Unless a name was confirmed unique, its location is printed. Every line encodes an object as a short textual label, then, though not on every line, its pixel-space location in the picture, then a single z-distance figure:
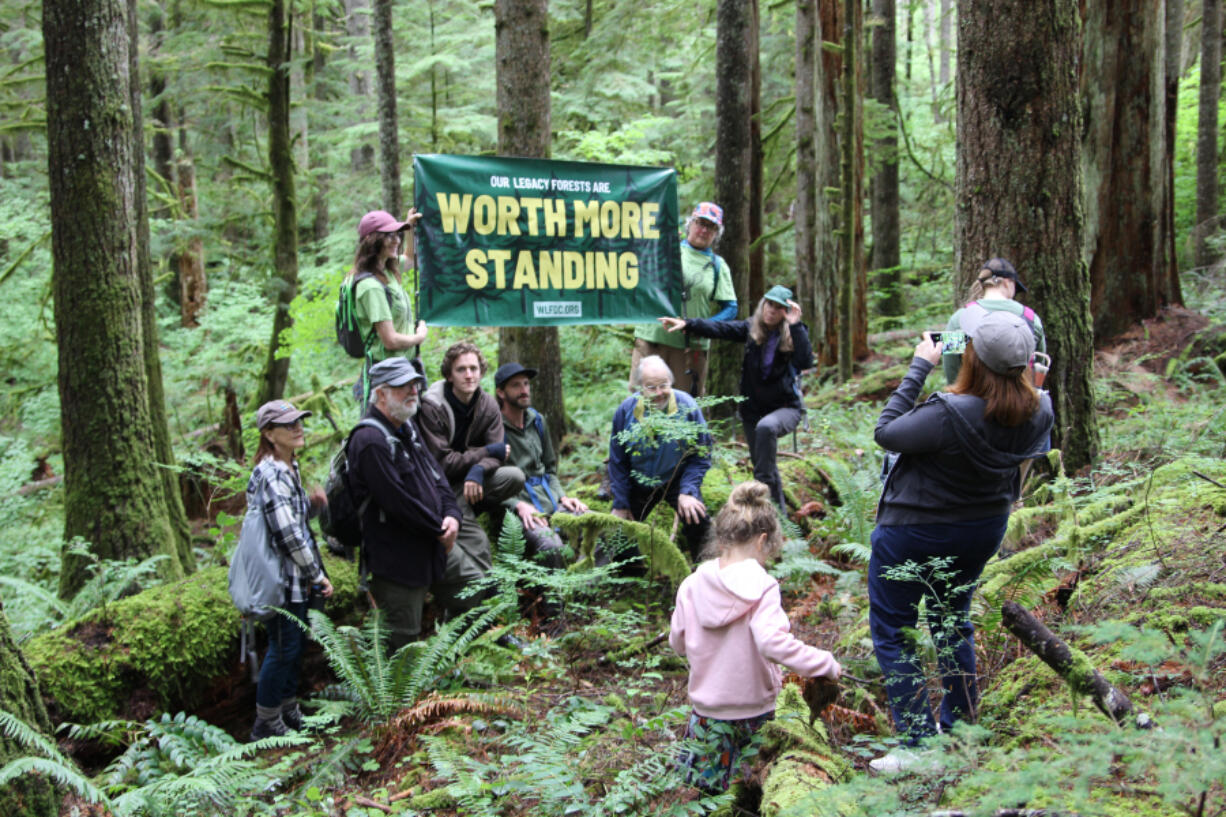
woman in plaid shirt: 5.33
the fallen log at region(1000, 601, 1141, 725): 2.96
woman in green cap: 6.71
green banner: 7.20
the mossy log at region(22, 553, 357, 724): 5.22
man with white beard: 5.45
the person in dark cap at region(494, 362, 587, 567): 6.79
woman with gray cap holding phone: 3.57
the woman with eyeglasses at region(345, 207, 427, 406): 6.18
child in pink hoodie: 3.61
